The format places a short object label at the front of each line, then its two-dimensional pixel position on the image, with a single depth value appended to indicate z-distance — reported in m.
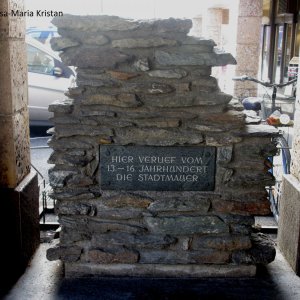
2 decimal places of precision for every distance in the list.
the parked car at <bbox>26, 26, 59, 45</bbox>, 10.64
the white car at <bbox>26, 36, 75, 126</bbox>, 7.50
